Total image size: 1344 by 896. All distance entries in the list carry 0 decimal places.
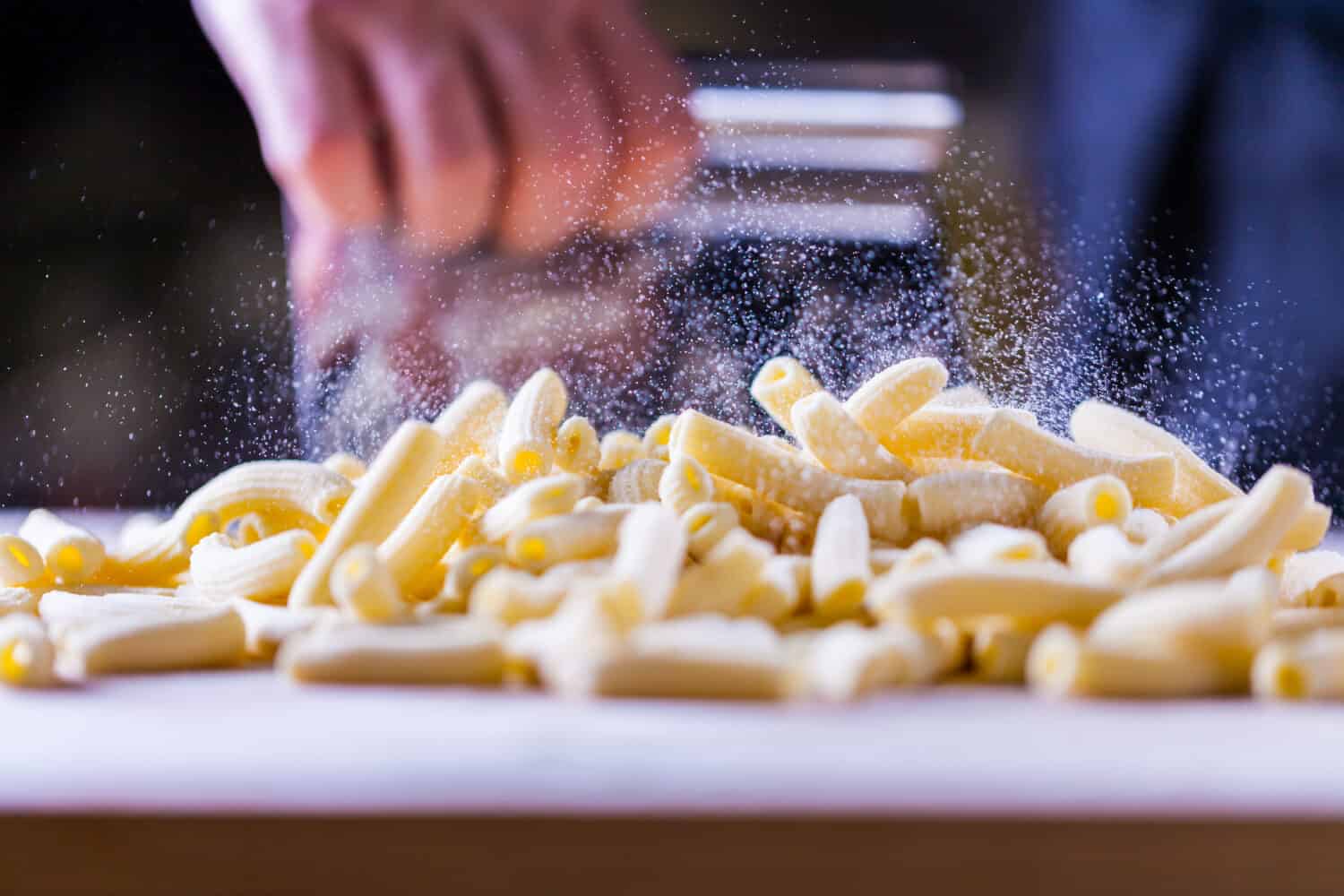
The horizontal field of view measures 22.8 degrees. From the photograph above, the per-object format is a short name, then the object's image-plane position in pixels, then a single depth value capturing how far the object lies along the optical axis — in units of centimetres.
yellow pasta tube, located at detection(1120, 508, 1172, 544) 65
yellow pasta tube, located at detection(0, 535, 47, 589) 69
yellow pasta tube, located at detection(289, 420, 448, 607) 64
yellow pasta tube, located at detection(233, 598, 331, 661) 62
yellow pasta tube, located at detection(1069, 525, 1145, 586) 60
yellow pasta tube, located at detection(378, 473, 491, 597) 64
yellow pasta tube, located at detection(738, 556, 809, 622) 61
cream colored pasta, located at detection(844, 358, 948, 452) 67
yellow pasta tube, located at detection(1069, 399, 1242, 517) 68
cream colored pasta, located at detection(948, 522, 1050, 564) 61
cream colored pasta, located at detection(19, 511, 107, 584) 70
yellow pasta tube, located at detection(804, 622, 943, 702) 56
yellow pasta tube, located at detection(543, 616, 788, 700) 56
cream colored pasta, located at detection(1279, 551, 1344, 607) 63
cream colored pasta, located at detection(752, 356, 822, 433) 70
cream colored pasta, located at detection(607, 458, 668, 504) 67
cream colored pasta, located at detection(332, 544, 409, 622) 60
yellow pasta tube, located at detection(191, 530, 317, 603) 65
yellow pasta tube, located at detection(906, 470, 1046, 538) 64
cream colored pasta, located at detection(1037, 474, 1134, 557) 63
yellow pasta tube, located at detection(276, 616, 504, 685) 58
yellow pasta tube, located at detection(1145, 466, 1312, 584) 61
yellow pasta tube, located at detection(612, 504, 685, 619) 59
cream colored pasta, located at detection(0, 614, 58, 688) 59
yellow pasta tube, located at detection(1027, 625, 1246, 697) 57
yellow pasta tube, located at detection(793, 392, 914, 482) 66
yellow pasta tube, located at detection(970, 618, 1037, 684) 58
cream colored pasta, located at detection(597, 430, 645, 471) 71
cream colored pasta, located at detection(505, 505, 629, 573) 62
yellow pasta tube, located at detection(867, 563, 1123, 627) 58
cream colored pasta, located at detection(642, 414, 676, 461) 70
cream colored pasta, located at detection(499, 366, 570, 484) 68
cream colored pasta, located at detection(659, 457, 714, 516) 64
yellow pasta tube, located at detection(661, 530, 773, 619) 60
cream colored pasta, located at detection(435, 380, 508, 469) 70
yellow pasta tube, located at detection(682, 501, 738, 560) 63
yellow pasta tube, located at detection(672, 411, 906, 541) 65
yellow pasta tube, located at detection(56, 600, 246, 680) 60
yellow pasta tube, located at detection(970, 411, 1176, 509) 66
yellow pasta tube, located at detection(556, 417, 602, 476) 69
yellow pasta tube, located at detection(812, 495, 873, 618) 60
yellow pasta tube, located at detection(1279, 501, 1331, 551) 66
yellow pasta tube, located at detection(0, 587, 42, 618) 67
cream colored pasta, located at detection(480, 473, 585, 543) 64
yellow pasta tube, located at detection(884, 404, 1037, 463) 68
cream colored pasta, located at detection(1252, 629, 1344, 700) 57
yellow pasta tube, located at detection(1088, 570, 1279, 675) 57
